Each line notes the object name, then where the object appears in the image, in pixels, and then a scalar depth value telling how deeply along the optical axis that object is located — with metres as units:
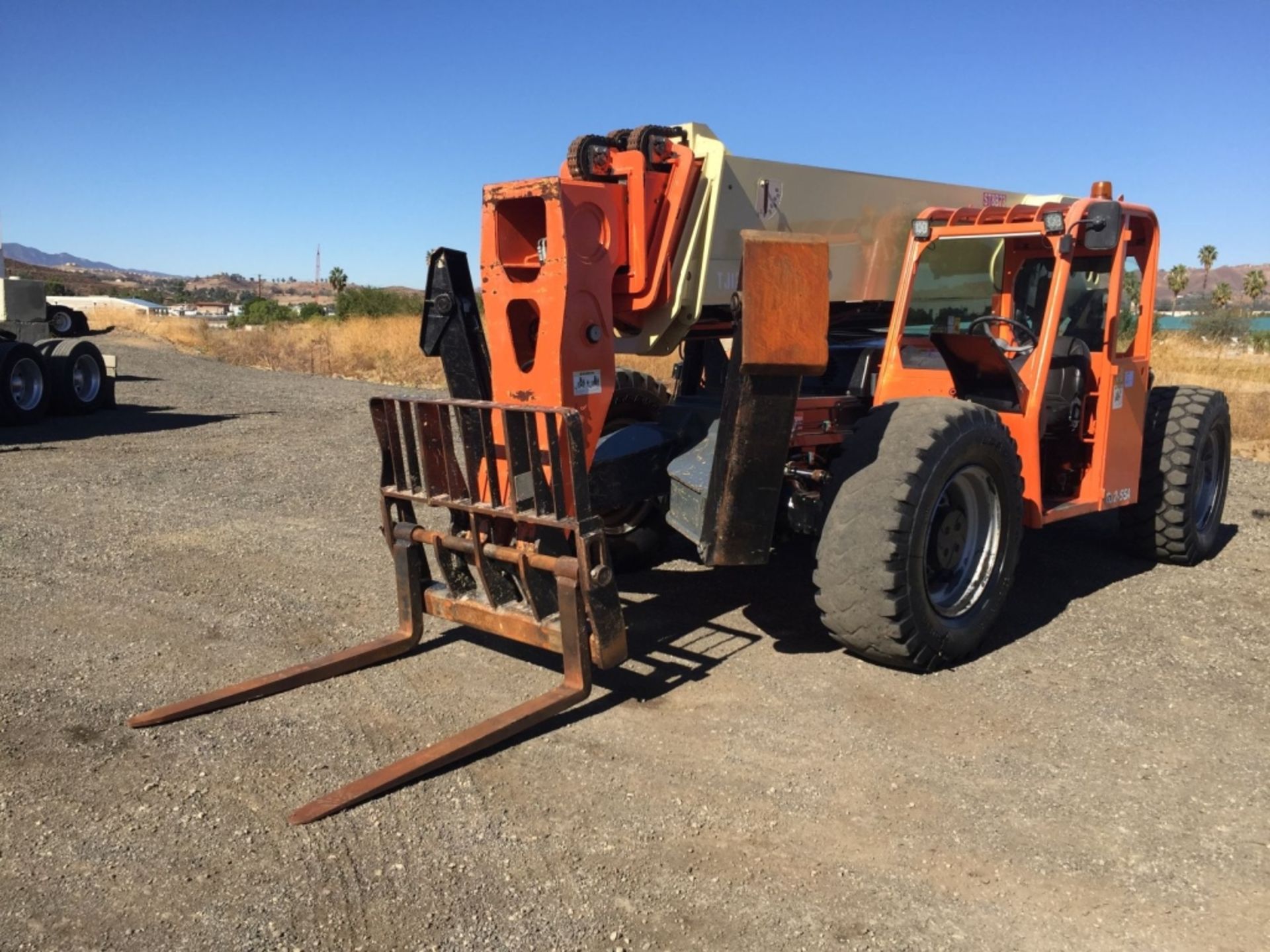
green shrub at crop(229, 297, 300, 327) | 56.50
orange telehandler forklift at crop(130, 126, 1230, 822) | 4.42
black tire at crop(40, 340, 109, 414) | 15.67
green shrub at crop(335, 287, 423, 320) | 45.38
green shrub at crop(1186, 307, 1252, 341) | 37.78
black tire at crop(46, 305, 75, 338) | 17.75
